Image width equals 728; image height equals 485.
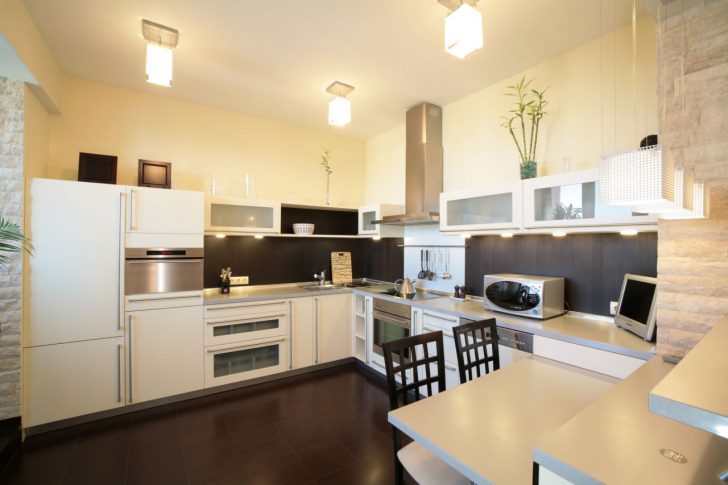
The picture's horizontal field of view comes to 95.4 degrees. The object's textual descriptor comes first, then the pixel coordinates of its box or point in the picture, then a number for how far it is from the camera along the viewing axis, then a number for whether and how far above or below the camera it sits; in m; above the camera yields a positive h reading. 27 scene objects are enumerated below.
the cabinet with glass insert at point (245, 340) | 3.06 -0.94
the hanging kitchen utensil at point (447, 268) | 3.45 -0.25
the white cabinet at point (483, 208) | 2.47 +0.30
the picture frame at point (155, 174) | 3.00 +0.64
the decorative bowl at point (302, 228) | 3.81 +0.18
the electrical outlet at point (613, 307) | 2.21 -0.42
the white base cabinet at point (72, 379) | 2.38 -1.03
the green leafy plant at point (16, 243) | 2.09 +0.00
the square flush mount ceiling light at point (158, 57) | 2.13 +1.21
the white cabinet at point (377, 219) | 3.83 +0.30
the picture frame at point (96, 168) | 2.79 +0.65
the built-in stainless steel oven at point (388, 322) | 3.11 -0.77
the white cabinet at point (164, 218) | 2.70 +0.22
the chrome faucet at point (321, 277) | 4.10 -0.41
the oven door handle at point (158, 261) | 2.71 -0.15
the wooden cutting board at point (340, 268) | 4.29 -0.31
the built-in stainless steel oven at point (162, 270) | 2.70 -0.23
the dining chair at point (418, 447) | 1.31 -0.90
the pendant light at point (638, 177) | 0.79 +0.17
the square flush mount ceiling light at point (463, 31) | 1.70 +1.11
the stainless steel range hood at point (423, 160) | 3.41 +0.88
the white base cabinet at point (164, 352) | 2.71 -0.93
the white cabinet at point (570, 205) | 1.95 +0.26
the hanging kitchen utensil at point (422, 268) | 3.66 -0.27
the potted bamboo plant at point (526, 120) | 2.56 +1.04
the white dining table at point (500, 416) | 0.97 -0.63
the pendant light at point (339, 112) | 2.77 +1.11
